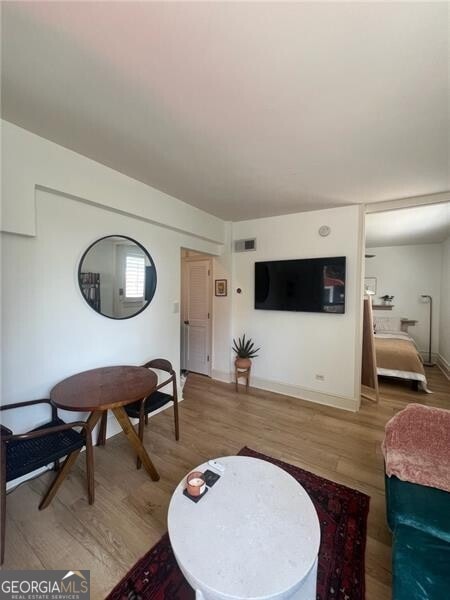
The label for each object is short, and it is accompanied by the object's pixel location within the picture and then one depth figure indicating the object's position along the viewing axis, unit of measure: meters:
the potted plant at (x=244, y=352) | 3.56
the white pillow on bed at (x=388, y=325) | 5.36
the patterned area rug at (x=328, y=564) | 1.15
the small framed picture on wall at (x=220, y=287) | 3.94
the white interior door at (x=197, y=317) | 4.18
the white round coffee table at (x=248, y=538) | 0.85
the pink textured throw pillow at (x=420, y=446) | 1.32
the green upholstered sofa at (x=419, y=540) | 0.85
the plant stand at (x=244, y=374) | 3.60
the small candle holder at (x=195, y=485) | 1.19
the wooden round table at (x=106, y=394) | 1.61
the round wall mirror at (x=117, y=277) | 2.19
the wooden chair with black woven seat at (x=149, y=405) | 2.00
